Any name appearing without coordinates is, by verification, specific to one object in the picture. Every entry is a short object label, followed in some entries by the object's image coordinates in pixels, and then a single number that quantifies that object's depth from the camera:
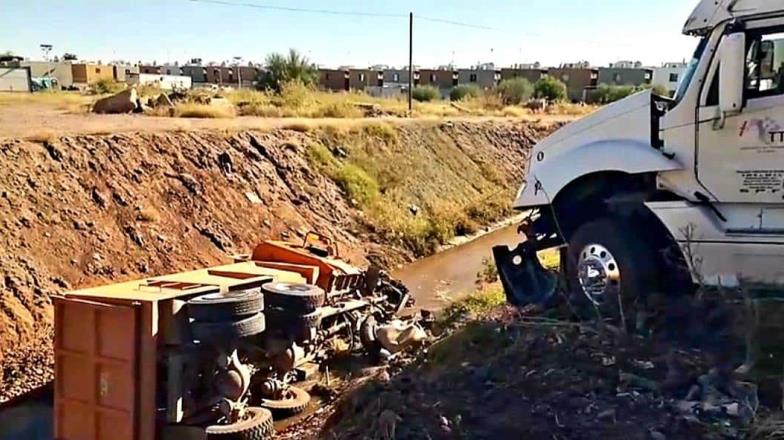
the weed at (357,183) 22.42
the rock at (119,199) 16.22
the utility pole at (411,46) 41.59
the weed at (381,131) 26.30
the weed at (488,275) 15.11
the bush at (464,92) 56.78
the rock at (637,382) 5.73
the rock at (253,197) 19.02
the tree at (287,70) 51.00
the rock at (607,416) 5.33
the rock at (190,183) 17.91
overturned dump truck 8.19
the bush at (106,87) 50.05
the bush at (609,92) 52.61
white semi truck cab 7.11
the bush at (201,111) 26.95
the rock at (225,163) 19.34
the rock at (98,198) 15.79
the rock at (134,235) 15.57
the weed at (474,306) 10.61
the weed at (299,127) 23.52
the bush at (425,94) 56.71
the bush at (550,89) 60.44
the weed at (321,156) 22.55
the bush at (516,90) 55.90
